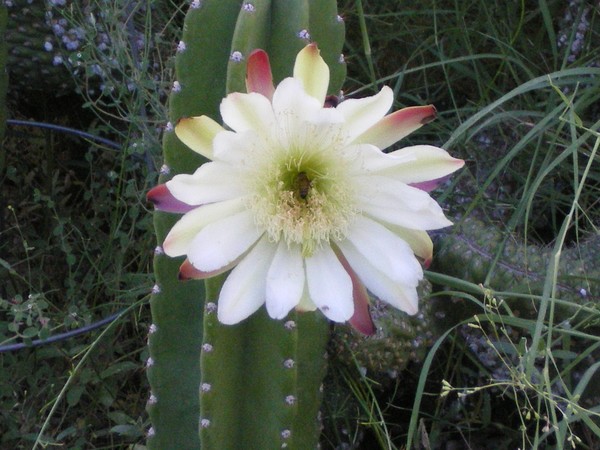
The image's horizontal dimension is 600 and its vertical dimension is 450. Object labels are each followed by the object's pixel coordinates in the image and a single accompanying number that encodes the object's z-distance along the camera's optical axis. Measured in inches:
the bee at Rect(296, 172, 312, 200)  31.8
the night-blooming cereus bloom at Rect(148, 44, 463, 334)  29.7
